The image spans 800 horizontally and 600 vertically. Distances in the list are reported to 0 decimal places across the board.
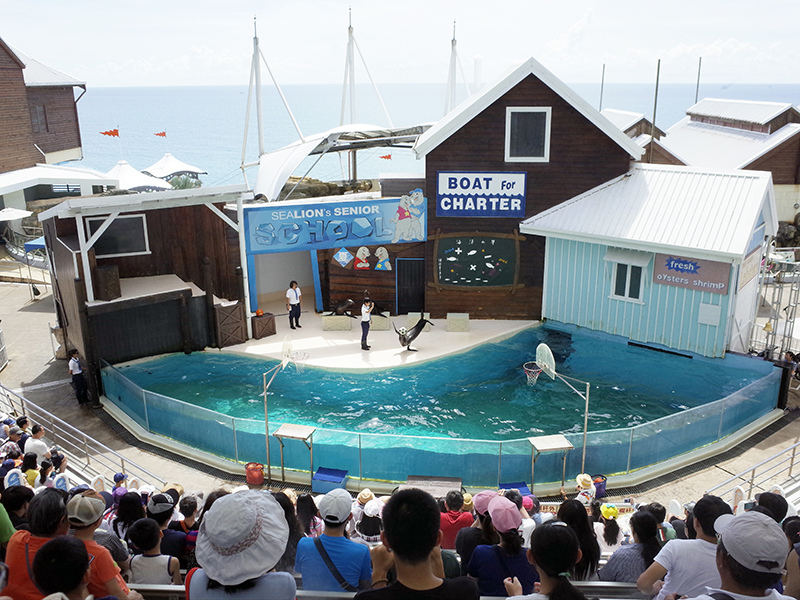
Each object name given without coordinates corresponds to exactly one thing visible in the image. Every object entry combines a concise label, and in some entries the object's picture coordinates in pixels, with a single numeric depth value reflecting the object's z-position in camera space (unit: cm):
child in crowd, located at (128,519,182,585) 645
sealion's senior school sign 2153
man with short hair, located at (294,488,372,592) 579
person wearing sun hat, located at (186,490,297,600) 432
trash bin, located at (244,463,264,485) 1352
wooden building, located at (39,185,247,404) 1794
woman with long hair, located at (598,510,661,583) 662
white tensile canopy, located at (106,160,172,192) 3494
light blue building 1828
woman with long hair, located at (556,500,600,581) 652
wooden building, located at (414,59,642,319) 2117
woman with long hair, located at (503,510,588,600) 453
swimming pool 1323
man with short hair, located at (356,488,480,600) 430
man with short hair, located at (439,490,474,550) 892
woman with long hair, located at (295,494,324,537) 882
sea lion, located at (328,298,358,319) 2267
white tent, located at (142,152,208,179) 4088
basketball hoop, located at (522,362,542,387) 1766
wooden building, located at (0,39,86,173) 3697
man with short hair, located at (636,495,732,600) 553
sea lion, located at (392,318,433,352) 2028
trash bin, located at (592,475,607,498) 1224
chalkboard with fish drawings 2245
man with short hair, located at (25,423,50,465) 1186
